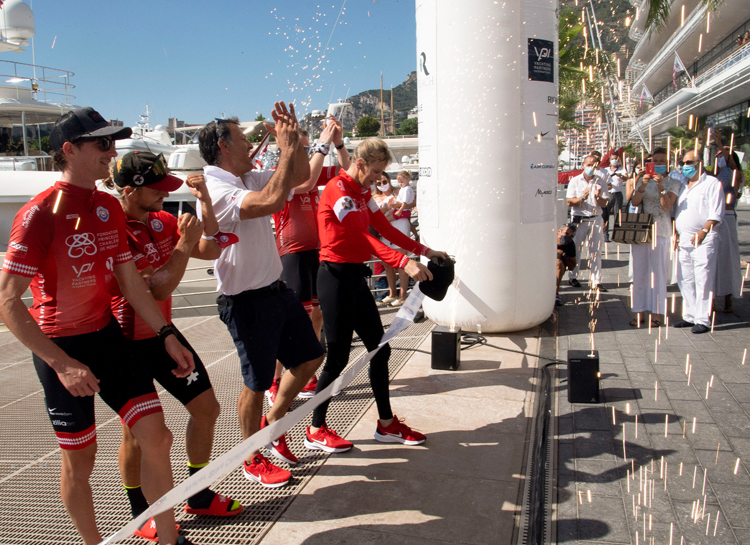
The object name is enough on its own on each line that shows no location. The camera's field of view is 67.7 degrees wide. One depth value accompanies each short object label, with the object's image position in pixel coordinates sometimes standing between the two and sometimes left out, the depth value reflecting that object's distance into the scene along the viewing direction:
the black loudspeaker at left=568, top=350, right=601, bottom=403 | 4.33
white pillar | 5.72
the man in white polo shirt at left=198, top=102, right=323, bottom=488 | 2.95
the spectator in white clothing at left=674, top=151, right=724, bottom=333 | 6.42
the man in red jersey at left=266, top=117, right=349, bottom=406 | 4.81
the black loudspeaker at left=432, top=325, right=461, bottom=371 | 5.23
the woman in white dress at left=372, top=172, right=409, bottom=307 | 8.38
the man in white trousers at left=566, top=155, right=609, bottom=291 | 9.38
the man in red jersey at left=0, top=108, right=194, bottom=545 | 2.19
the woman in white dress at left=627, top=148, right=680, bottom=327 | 6.82
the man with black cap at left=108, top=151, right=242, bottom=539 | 2.69
